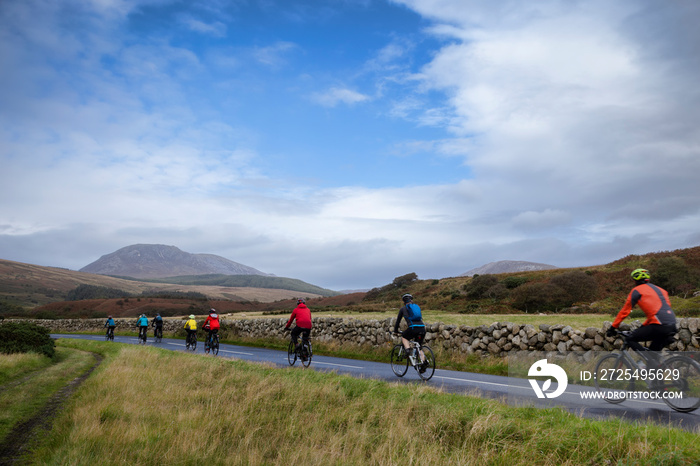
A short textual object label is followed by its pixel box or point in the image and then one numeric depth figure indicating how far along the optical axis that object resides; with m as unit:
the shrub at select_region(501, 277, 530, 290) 53.34
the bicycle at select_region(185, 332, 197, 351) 24.50
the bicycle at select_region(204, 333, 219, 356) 21.41
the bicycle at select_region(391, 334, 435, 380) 12.18
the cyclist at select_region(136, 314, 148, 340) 30.53
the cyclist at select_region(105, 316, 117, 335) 35.50
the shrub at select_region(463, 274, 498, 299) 52.88
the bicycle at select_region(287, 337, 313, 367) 15.64
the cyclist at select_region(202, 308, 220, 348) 21.42
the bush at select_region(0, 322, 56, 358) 19.20
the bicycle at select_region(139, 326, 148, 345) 30.43
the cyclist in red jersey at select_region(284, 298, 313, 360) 15.47
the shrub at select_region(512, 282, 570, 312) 43.85
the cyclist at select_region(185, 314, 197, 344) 24.32
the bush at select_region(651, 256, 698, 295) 39.09
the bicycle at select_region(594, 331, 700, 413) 7.45
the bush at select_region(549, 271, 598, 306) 44.47
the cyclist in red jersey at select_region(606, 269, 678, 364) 7.68
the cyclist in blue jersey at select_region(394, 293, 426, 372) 12.40
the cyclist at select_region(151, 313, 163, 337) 32.41
